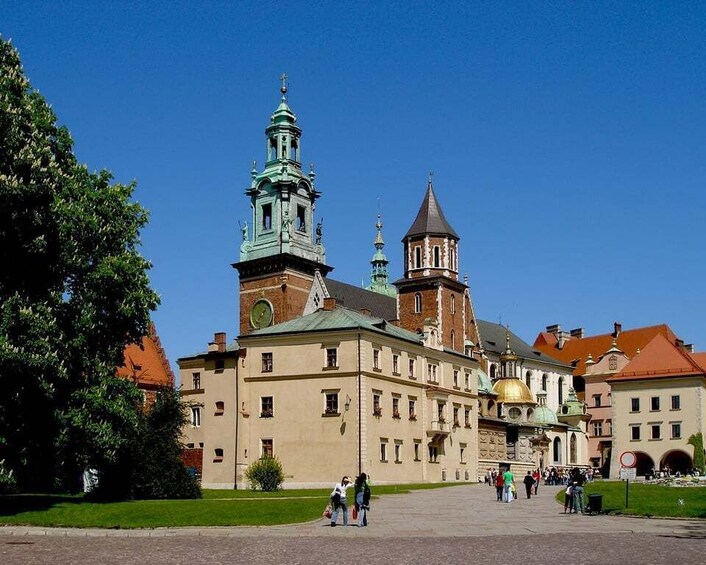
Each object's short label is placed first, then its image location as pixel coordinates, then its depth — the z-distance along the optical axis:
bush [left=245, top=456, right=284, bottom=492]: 59.91
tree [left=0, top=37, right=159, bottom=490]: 38.03
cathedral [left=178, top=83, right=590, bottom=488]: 68.62
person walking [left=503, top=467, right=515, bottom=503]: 48.75
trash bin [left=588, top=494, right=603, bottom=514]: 38.75
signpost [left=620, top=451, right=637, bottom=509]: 38.62
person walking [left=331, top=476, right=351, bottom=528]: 33.81
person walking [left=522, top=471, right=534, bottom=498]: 54.12
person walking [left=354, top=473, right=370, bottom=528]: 33.47
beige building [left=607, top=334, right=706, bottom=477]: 96.50
